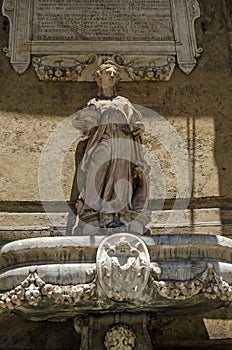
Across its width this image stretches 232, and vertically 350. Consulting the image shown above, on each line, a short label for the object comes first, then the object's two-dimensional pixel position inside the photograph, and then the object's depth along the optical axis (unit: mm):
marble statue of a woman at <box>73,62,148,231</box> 4719
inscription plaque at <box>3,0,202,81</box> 6590
